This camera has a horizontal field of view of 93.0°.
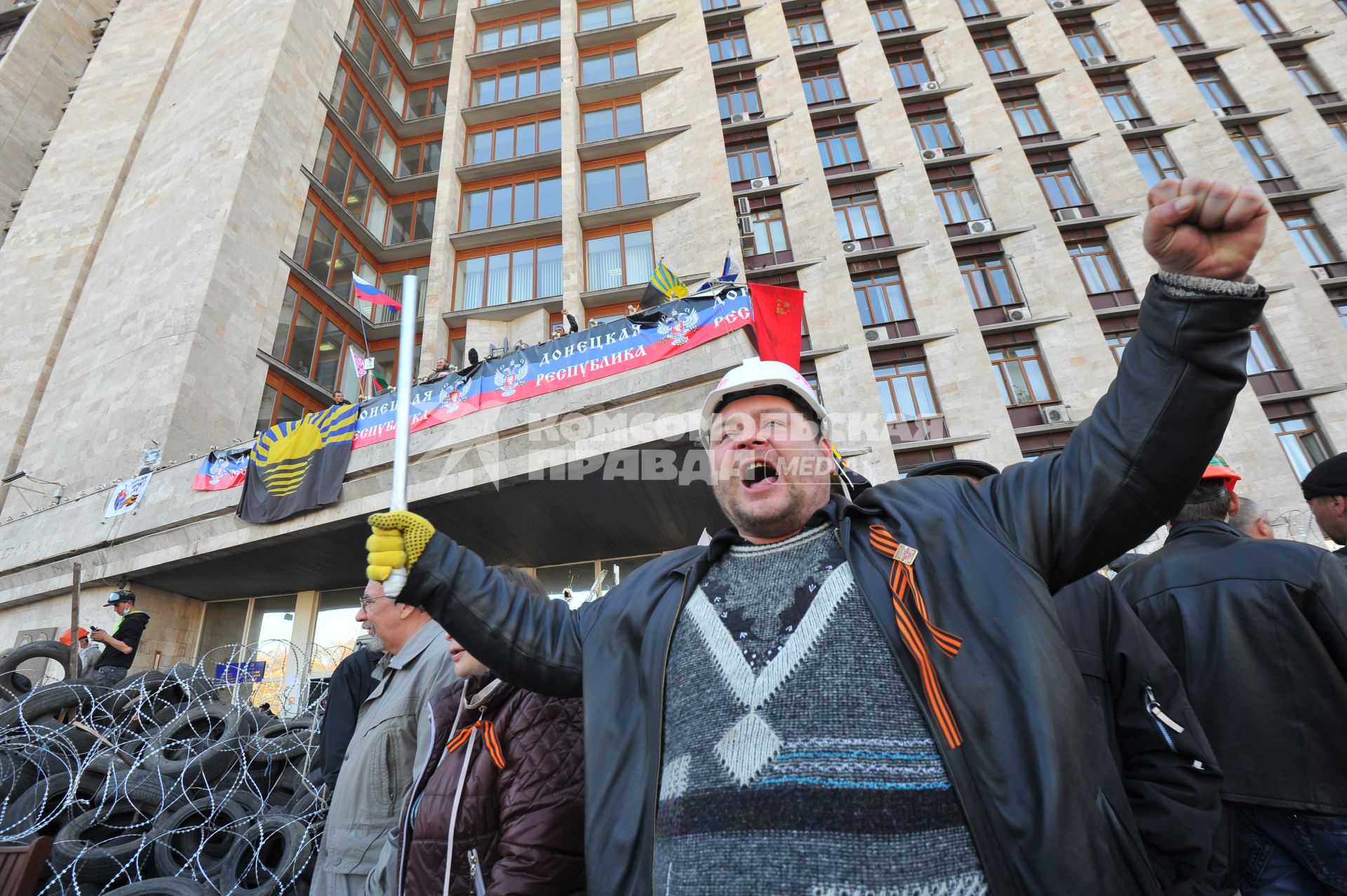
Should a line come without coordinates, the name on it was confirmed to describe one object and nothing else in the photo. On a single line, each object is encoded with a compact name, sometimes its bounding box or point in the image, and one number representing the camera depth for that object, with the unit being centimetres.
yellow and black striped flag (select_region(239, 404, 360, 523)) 1354
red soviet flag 1212
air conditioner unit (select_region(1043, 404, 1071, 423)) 1877
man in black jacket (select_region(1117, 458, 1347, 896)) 242
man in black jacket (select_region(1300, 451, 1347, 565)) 348
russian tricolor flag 612
